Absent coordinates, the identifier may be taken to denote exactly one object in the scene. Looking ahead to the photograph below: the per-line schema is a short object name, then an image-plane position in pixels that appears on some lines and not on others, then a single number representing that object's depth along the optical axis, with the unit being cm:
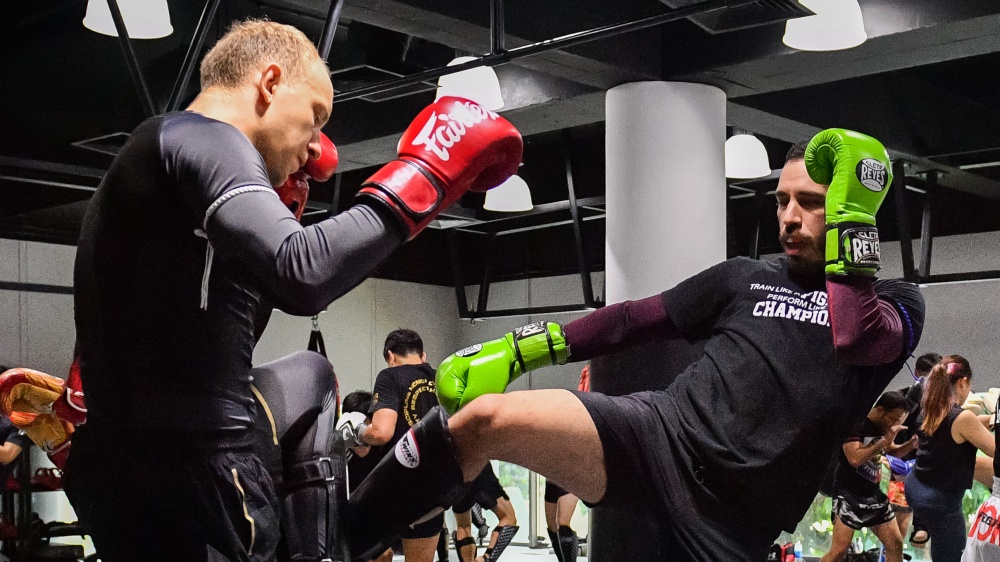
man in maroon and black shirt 244
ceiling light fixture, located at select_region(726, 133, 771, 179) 694
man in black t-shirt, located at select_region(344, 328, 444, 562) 614
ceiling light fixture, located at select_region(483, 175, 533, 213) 786
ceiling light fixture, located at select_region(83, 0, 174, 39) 443
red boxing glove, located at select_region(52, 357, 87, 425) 358
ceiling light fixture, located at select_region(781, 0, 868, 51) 443
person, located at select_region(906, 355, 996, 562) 593
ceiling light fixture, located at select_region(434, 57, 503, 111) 516
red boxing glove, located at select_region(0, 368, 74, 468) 391
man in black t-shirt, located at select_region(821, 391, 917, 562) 682
